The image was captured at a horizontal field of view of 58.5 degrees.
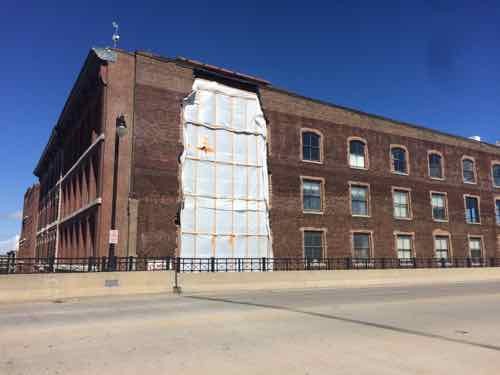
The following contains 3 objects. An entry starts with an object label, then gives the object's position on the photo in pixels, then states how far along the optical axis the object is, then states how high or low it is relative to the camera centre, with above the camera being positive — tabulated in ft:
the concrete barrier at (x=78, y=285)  49.90 -3.12
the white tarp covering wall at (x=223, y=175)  82.79 +16.16
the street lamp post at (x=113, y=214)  58.18 +5.80
